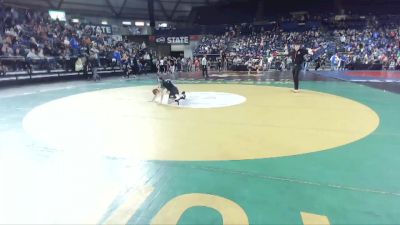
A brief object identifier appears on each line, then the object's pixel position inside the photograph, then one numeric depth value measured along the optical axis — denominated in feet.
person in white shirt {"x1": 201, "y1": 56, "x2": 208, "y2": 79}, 61.82
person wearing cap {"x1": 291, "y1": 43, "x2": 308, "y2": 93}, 34.45
